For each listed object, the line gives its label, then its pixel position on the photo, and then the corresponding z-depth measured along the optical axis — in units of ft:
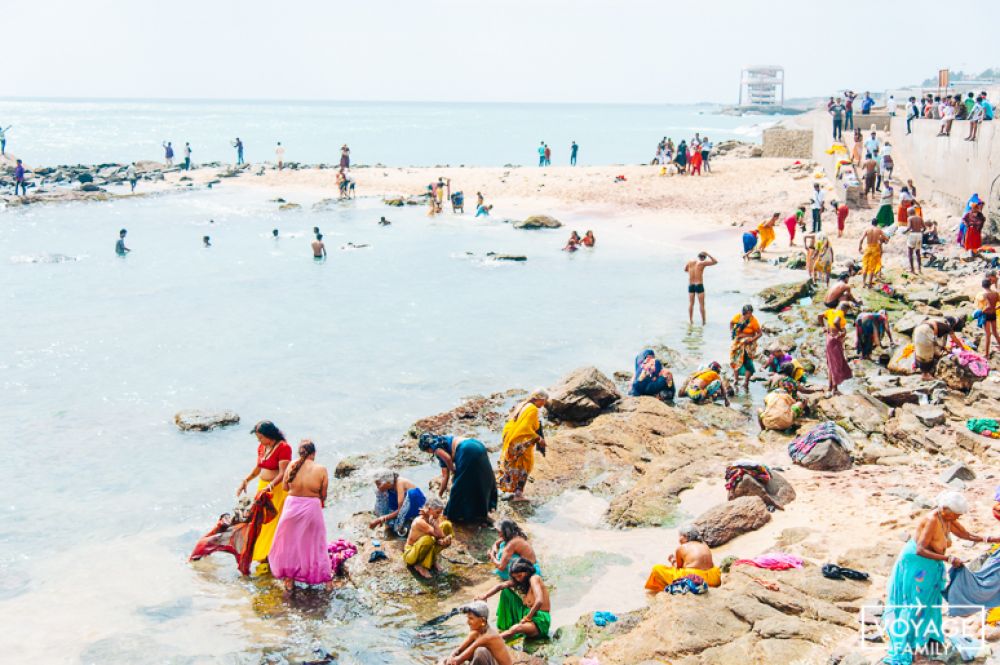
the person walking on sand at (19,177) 144.24
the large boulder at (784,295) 66.95
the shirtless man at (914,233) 66.69
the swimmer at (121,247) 100.07
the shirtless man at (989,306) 48.11
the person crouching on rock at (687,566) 26.50
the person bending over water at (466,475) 32.65
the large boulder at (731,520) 30.81
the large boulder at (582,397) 45.16
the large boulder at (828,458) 35.88
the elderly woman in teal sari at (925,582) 20.85
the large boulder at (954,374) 44.73
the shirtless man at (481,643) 22.09
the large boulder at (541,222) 110.93
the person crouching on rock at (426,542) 29.50
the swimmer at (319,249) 98.48
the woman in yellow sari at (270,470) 29.99
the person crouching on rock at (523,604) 25.27
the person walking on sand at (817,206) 84.38
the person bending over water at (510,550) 26.73
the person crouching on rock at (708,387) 47.26
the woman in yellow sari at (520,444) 35.40
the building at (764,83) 610.24
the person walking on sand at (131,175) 157.42
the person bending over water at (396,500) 31.99
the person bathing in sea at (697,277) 61.01
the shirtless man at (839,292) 53.47
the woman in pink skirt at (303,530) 28.17
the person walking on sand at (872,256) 64.49
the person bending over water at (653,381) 47.55
